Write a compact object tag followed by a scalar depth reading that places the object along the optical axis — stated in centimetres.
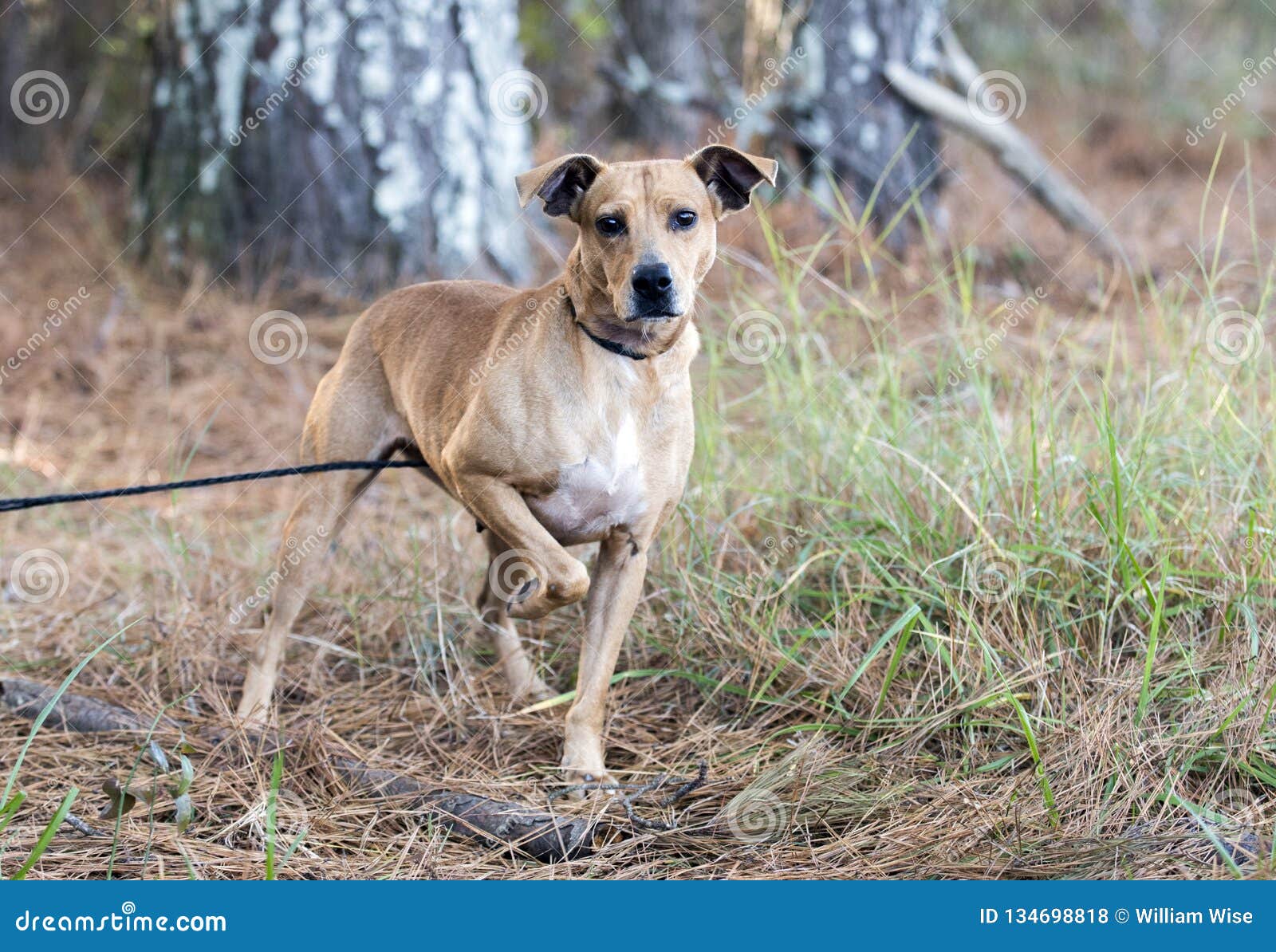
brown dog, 293
